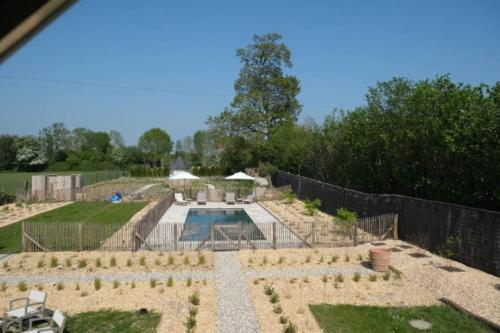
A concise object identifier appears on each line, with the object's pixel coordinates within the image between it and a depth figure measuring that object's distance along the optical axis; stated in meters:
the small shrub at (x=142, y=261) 13.31
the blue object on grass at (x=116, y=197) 30.45
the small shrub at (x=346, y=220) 17.06
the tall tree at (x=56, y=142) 88.50
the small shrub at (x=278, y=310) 9.34
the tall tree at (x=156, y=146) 88.55
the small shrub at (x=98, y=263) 13.25
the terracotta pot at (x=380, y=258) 12.76
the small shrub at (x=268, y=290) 10.60
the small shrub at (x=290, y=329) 8.34
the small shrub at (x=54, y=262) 13.21
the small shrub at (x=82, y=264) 13.08
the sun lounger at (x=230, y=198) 30.37
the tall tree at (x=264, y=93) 49.75
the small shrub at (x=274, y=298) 10.05
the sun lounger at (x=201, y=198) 29.98
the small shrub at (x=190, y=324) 8.42
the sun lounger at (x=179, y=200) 29.57
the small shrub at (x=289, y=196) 30.45
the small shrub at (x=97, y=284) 11.11
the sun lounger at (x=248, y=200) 30.92
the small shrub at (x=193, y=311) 9.08
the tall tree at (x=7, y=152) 86.62
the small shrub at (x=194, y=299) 9.92
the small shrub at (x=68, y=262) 13.24
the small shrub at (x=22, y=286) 11.01
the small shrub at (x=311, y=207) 24.78
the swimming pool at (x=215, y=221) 16.52
